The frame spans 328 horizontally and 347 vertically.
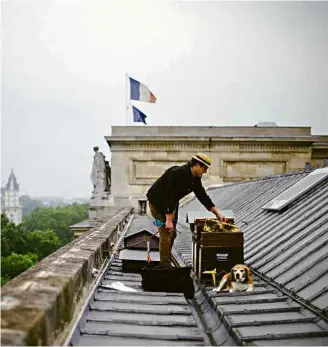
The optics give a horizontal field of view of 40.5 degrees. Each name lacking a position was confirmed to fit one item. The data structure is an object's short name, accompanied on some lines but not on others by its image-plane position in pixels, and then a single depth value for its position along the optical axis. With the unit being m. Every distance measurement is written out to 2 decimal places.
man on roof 5.53
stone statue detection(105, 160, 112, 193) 27.19
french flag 28.27
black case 4.91
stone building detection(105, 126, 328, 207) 26.58
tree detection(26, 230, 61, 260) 64.44
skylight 8.08
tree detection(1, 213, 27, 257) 57.33
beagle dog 4.68
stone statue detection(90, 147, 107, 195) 26.69
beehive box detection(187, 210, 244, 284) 5.23
